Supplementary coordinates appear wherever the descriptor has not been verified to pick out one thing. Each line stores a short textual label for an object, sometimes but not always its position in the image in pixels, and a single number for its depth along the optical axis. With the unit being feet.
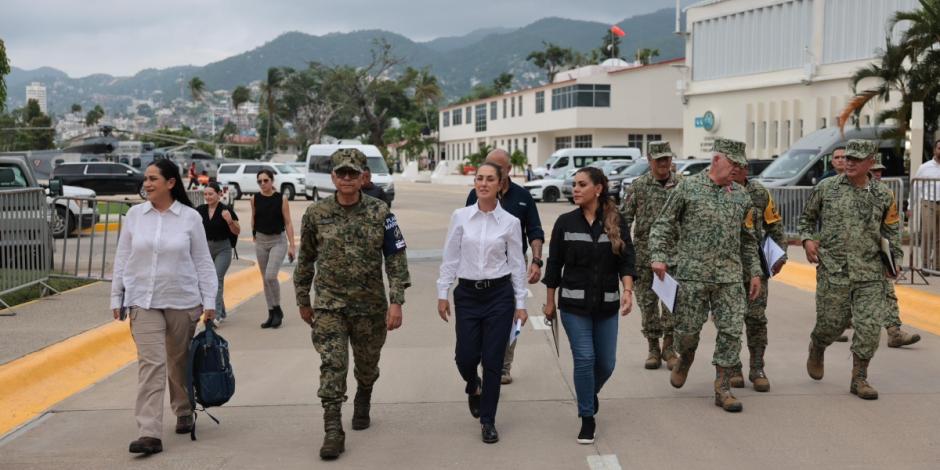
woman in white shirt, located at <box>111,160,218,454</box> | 19.74
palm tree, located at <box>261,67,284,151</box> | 370.73
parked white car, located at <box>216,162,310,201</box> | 141.69
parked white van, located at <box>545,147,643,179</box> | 152.15
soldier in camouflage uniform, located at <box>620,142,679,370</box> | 26.37
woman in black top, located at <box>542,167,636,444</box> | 20.26
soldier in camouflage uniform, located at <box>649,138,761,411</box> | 22.35
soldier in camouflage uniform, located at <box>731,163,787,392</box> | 24.29
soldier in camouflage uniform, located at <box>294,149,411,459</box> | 19.35
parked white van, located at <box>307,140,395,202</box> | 126.11
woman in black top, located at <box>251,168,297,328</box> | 35.04
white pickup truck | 59.31
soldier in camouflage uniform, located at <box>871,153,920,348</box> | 25.91
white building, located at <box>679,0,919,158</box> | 135.95
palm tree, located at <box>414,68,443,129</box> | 351.05
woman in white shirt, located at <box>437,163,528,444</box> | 20.36
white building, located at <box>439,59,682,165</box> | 223.30
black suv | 124.67
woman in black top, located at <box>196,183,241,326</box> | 33.35
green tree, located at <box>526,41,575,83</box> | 407.44
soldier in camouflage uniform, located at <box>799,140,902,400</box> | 23.61
